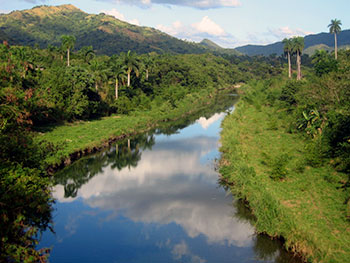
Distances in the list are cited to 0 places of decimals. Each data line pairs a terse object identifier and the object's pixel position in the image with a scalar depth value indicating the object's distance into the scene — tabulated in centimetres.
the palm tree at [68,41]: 8319
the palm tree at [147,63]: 10405
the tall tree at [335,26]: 12812
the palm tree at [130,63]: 8088
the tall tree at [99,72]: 6648
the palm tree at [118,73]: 7312
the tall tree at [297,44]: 11956
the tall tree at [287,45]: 12181
